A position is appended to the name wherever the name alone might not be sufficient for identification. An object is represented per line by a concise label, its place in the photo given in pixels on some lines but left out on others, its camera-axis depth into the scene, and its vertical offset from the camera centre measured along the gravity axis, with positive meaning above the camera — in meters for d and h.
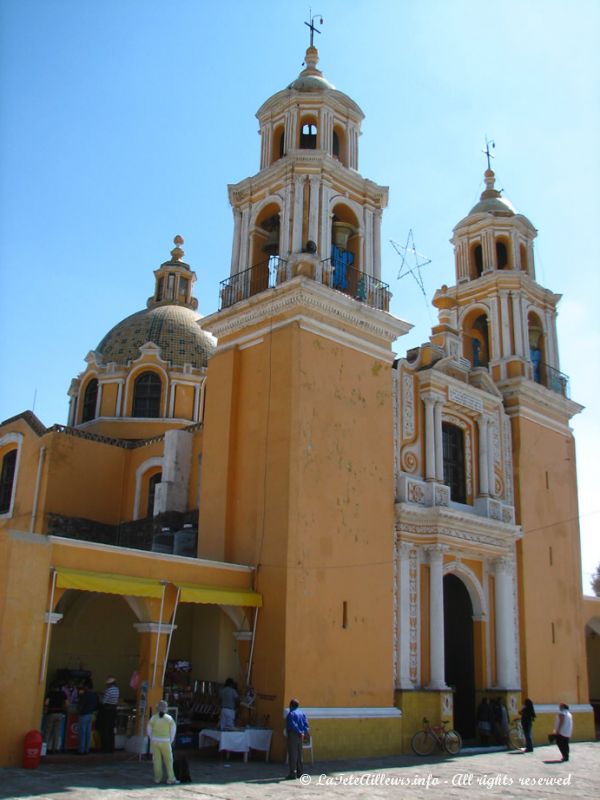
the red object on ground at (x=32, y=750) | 11.53 -1.12
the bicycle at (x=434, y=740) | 15.93 -1.15
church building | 14.52 +3.52
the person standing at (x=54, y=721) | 12.88 -0.83
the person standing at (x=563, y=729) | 15.38 -0.85
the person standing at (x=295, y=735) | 12.14 -0.86
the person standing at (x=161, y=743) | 10.94 -0.92
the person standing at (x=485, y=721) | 17.73 -0.87
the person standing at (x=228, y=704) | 13.79 -0.55
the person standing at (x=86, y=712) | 12.92 -0.69
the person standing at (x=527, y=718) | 17.02 -0.75
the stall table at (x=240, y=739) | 13.55 -1.07
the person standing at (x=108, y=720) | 13.13 -0.80
